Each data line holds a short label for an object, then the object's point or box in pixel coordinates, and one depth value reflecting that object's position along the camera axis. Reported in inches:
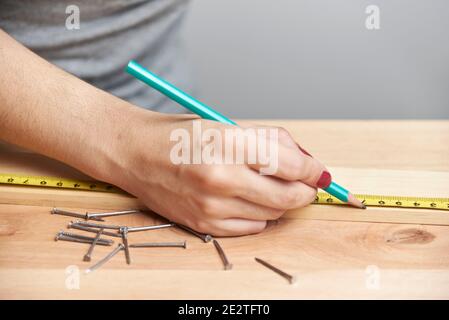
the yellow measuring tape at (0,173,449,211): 44.4
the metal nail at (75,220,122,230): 42.1
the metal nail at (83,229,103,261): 38.2
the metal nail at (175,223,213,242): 41.0
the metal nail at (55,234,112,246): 40.2
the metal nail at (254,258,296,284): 36.5
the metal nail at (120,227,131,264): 38.2
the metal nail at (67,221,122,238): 41.3
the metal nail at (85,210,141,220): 43.6
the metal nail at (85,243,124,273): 37.3
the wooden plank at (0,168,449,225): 43.7
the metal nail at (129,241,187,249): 39.8
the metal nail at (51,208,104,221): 43.8
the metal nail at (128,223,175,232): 41.7
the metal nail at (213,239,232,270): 37.5
